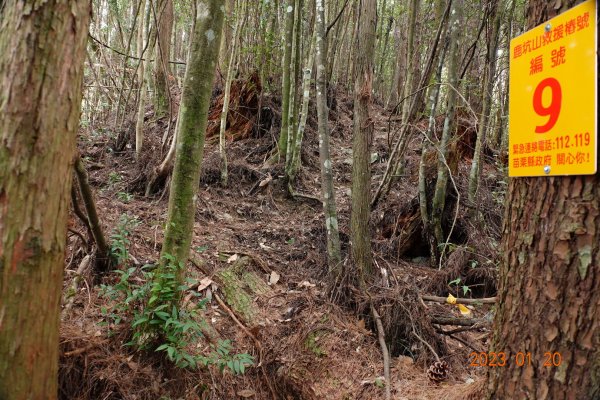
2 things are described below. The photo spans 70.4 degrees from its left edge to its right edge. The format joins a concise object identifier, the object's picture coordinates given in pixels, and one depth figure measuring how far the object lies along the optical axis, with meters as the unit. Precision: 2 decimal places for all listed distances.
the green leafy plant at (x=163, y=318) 2.83
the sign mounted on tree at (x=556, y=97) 1.47
